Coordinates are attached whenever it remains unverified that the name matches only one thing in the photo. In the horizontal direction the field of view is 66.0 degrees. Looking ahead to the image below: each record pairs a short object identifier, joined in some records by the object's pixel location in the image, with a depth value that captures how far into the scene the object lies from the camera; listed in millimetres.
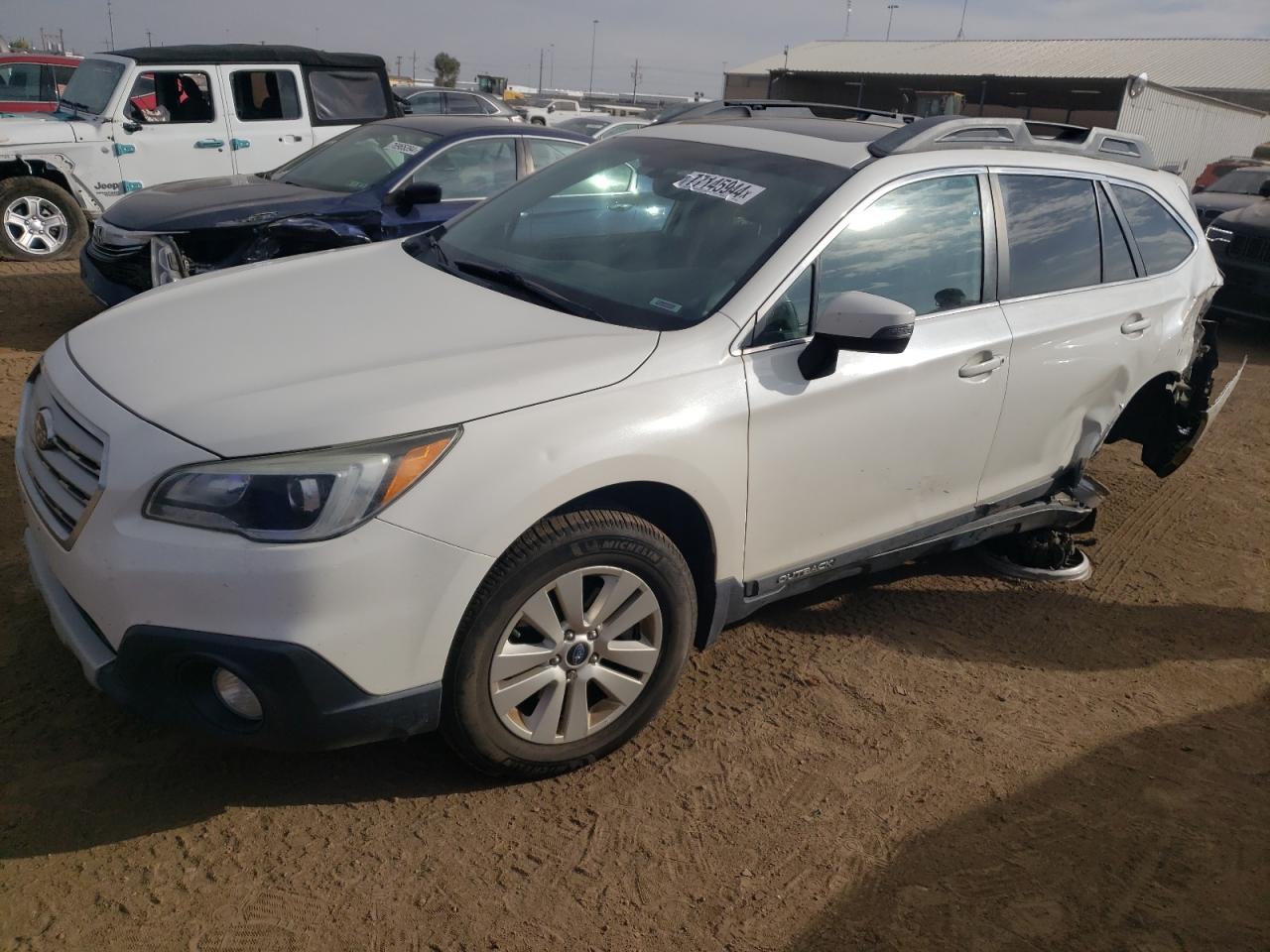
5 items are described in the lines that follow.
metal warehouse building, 30578
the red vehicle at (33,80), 13855
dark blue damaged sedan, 6359
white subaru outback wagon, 2238
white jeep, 8805
